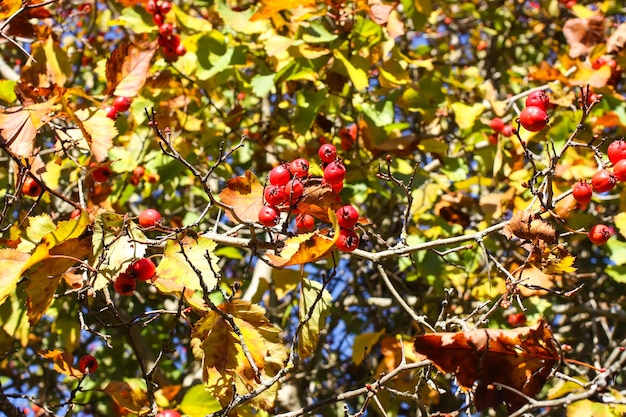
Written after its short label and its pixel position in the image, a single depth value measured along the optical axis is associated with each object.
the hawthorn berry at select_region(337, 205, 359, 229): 0.51
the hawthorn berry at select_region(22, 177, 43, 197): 0.61
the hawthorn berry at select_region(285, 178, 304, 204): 0.51
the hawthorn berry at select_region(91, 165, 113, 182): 0.62
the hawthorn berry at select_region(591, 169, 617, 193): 0.53
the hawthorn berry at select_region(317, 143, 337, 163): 0.54
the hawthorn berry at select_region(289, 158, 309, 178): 0.53
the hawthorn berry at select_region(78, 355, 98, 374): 0.58
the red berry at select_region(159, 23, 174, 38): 0.72
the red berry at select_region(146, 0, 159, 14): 0.73
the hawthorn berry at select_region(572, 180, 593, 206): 0.52
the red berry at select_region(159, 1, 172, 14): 0.73
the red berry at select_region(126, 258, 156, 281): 0.51
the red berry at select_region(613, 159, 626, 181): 0.52
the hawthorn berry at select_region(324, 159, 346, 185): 0.52
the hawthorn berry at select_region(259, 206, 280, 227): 0.52
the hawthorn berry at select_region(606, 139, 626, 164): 0.54
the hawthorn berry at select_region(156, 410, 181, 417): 0.57
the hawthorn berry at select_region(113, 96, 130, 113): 0.63
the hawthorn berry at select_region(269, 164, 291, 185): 0.53
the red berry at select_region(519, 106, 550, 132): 0.54
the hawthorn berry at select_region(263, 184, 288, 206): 0.52
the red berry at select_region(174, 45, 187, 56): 0.74
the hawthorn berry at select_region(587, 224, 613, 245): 0.54
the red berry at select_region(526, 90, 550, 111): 0.55
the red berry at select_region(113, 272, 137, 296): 0.51
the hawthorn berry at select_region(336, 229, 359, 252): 0.51
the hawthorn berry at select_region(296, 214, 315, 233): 0.53
